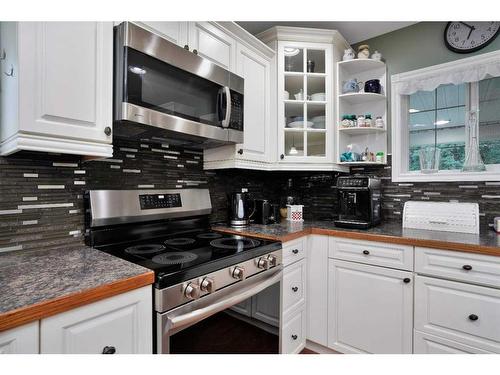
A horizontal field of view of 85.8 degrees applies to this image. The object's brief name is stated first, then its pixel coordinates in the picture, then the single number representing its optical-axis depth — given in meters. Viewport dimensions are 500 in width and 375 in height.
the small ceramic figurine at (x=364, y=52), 2.14
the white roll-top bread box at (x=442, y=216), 1.71
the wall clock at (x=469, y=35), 1.80
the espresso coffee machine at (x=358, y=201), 1.81
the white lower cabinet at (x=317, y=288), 1.76
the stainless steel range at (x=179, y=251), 0.98
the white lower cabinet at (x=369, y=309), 1.50
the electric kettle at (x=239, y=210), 1.88
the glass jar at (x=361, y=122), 2.11
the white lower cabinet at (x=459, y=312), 1.28
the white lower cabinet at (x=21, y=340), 0.64
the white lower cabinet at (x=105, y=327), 0.72
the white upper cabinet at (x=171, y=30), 1.26
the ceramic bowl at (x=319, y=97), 2.11
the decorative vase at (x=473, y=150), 1.85
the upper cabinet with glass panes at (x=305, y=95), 2.04
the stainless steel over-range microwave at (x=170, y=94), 1.14
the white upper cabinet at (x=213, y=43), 1.46
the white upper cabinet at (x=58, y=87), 0.92
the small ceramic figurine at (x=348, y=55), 2.14
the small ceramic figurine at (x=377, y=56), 2.15
